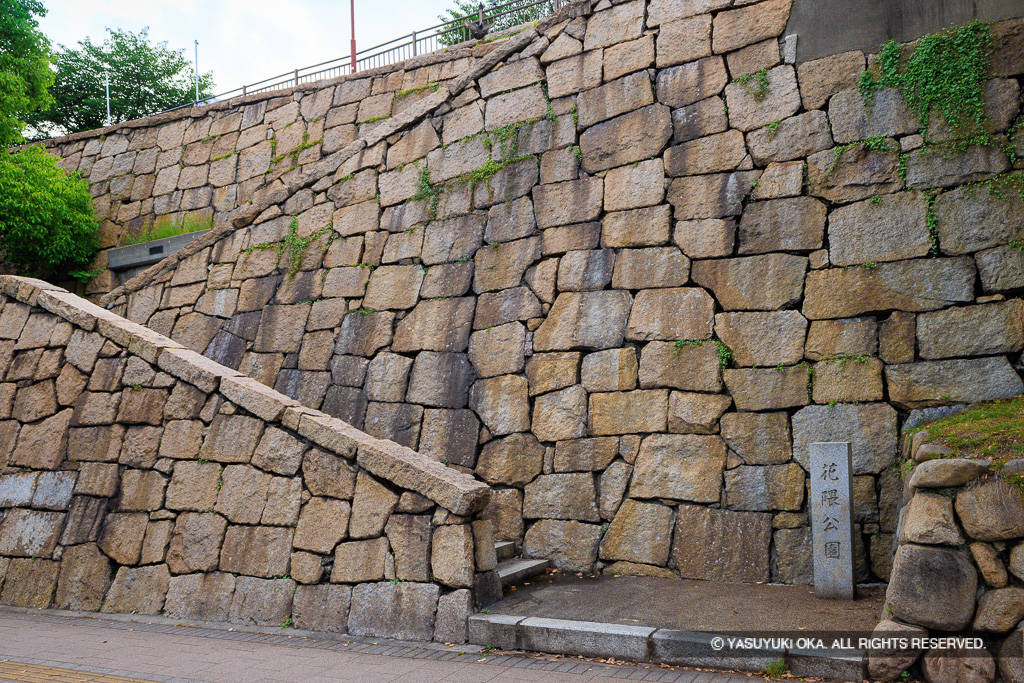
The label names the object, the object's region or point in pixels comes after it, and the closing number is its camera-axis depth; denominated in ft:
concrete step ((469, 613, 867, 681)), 14.14
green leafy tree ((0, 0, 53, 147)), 39.09
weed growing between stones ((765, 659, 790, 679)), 14.35
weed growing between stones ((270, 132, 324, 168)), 42.47
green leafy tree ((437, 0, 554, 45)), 41.27
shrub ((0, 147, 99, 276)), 41.32
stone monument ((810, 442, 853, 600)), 17.80
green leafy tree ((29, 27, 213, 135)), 75.05
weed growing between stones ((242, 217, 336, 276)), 30.53
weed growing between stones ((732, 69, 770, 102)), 23.50
